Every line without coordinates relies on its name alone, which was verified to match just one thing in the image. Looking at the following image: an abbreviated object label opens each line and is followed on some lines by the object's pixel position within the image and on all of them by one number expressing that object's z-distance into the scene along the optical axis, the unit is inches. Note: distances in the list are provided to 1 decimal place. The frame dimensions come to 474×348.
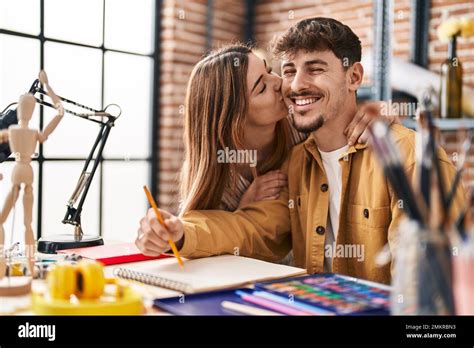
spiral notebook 32.1
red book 41.6
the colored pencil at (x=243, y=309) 27.2
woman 50.8
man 46.6
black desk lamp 47.1
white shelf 84.7
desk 27.8
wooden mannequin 31.9
